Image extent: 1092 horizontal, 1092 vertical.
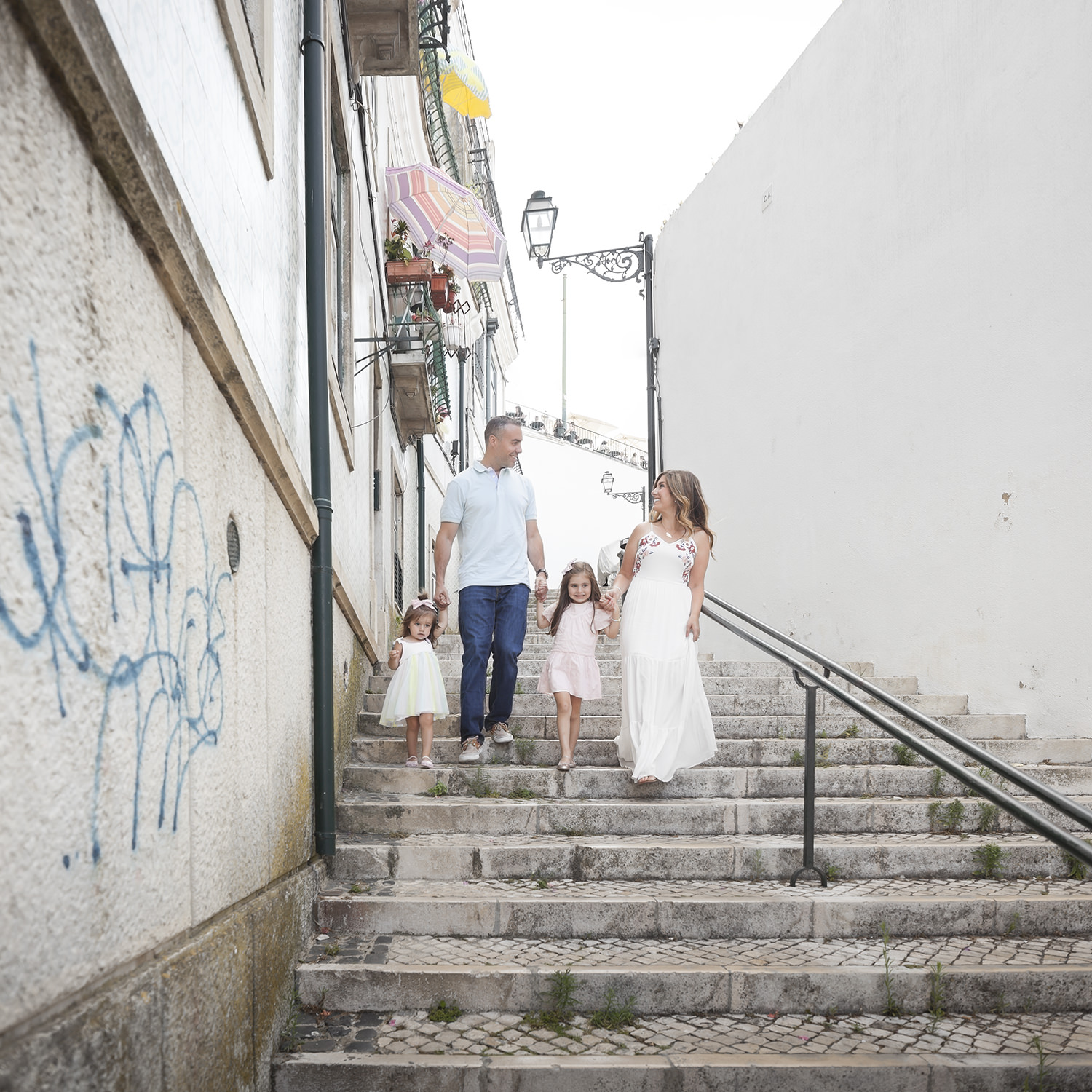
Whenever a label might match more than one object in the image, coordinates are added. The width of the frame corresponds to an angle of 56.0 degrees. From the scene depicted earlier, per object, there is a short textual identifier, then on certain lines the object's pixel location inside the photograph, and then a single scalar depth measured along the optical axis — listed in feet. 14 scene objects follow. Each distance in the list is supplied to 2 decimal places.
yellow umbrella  33.78
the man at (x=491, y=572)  18.83
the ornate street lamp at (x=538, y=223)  37.01
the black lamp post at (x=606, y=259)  37.06
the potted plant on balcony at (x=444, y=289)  33.09
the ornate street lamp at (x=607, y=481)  97.53
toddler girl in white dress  18.48
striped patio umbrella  32.42
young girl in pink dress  18.54
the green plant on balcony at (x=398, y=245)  32.76
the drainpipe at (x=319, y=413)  14.66
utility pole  151.84
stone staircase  11.13
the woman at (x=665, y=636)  17.69
